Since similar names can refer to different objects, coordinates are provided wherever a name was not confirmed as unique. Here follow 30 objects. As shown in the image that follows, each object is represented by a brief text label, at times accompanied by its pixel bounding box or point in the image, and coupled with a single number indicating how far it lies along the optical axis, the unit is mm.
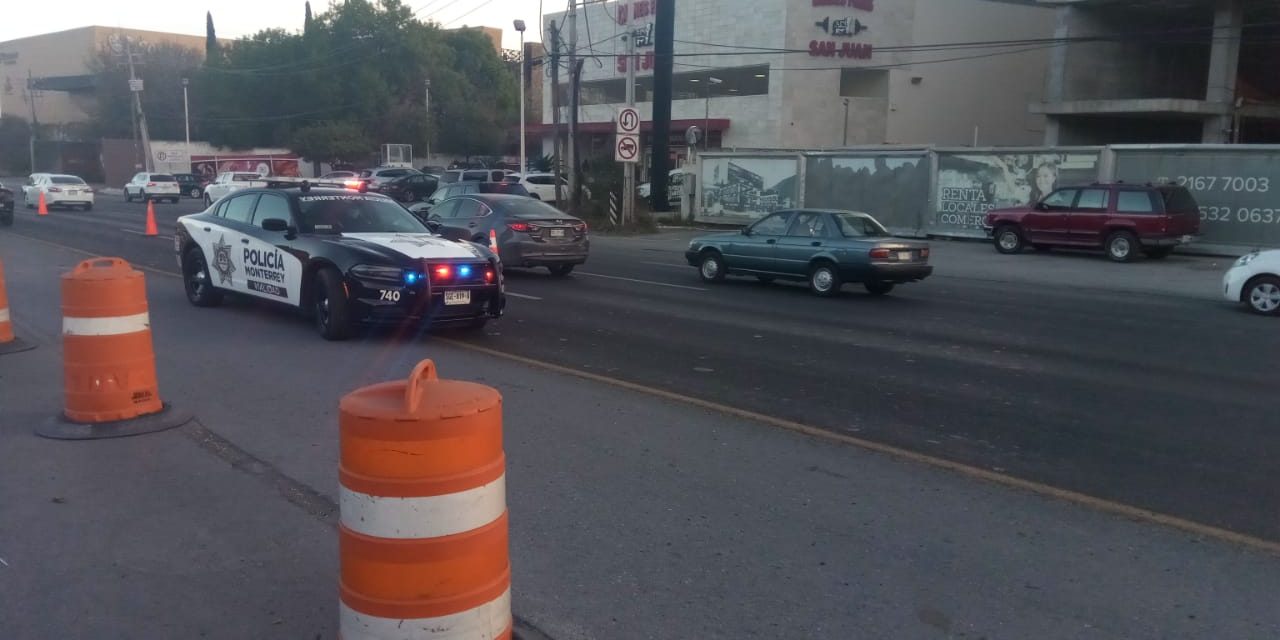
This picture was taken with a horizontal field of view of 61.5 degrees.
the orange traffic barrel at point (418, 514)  3457
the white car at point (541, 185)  41475
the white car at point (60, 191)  39438
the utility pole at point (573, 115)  34844
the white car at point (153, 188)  48344
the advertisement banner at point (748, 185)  32844
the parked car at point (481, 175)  42875
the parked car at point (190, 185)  57062
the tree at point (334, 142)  71938
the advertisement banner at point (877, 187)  30062
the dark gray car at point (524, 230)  18141
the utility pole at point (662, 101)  36219
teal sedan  16094
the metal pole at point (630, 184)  32281
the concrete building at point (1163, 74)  39812
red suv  22797
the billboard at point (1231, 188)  23875
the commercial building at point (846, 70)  49812
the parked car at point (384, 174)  47625
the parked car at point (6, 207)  29469
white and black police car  10813
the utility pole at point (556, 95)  37188
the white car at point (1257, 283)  15320
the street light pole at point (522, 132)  42781
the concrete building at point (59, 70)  101188
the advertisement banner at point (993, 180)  27172
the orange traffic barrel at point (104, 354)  7227
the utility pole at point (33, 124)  81562
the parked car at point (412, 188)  45219
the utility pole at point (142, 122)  62812
